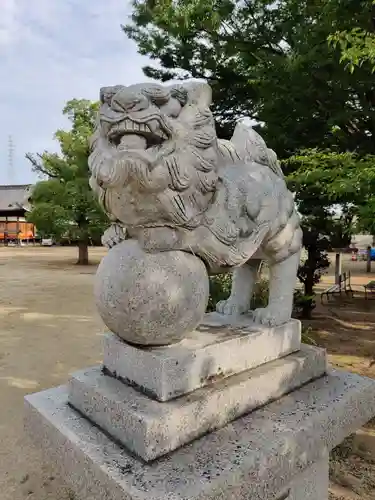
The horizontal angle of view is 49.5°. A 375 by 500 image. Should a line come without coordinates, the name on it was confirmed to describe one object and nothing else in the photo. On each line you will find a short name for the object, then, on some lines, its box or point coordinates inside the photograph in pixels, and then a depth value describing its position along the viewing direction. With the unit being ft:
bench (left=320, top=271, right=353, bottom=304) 28.36
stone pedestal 3.86
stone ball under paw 4.26
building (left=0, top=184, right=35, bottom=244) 86.53
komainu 3.82
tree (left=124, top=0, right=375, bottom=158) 12.04
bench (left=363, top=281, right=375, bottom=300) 26.49
